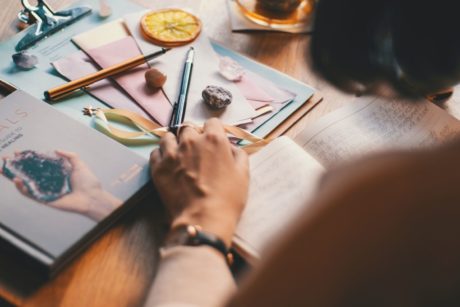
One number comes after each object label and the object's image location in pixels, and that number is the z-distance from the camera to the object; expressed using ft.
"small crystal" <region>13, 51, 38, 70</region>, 2.64
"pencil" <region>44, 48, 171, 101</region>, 2.50
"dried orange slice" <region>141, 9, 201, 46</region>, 2.98
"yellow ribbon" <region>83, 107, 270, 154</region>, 2.37
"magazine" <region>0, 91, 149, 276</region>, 1.86
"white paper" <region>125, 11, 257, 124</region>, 2.58
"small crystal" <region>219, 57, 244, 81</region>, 2.81
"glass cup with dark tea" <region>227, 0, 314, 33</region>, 3.26
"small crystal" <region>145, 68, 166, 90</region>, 2.63
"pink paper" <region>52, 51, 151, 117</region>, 2.57
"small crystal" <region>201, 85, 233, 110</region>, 2.57
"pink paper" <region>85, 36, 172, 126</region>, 2.55
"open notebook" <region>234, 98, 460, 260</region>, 2.07
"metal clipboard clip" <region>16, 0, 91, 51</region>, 2.82
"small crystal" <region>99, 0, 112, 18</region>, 3.09
